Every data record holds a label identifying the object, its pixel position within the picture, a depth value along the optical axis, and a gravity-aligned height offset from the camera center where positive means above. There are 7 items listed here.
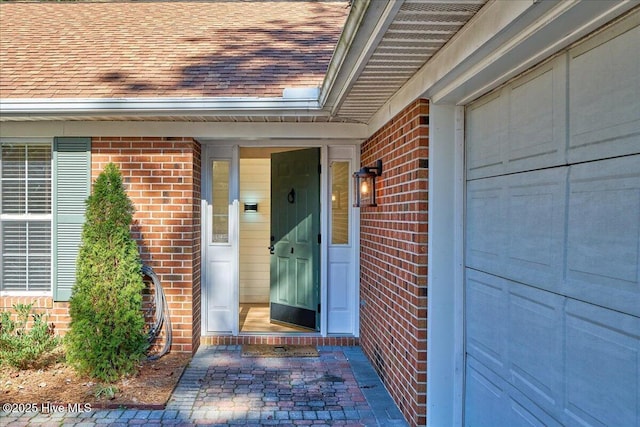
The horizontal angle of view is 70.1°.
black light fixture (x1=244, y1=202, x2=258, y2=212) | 7.17 +0.12
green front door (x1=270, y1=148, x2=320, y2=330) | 5.29 -0.29
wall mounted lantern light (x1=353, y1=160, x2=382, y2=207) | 4.13 +0.28
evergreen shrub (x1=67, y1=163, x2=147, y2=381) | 3.87 -0.72
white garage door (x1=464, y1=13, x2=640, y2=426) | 1.62 -0.12
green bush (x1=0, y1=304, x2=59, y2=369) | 4.09 -1.20
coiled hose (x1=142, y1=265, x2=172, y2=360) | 4.52 -1.02
